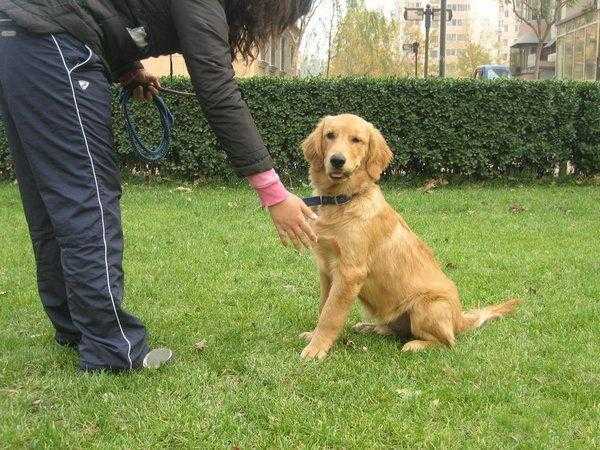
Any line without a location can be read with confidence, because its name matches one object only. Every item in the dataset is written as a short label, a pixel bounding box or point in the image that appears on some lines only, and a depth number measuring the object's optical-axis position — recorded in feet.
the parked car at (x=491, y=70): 103.60
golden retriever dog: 12.50
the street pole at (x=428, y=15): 65.27
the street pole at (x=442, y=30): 61.62
